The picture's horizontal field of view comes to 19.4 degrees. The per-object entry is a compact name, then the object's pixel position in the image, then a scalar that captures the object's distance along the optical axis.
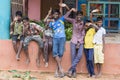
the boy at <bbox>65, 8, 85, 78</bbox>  8.69
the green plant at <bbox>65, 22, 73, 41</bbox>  9.41
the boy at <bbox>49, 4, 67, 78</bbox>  8.70
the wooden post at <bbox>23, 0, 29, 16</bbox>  12.15
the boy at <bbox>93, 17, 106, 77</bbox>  8.66
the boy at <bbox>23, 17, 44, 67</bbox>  8.91
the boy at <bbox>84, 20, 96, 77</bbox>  8.69
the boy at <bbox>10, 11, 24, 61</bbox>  8.93
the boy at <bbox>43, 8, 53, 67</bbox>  8.85
